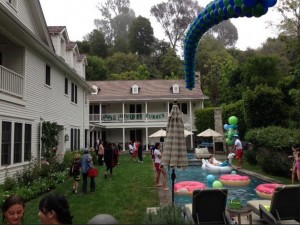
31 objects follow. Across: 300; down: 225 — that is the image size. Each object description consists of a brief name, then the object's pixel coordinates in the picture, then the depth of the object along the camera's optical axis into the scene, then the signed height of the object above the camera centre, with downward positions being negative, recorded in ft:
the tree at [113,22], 217.43 +99.06
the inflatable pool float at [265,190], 26.88 -6.02
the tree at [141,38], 176.78 +69.89
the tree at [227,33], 218.86 +88.83
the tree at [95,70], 143.73 +39.01
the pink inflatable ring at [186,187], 29.25 -5.95
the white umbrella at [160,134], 66.87 +0.71
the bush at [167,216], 13.47 -4.40
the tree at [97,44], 172.95 +64.29
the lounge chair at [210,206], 16.75 -4.70
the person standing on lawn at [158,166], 30.63 -3.74
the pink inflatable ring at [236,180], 34.53 -6.23
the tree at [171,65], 143.70 +41.57
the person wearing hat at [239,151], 47.10 -2.95
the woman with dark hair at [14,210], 9.15 -2.58
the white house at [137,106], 95.48 +12.50
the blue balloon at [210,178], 36.86 -6.24
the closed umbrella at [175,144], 23.41 -0.71
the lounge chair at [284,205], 16.86 -4.77
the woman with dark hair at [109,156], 37.92 -2.90
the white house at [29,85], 29.99 +8.22
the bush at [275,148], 36.01 -2.08
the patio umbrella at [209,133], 67.44 +0.72
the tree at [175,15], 172.16 +84.90
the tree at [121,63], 153.59 +45.27
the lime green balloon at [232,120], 64.80 +3.79
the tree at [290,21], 63.04 +29.02
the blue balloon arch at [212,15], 13.11 +7.14
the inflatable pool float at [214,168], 46.19 -6.04
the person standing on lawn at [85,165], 29.09 -3.11
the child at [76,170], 28.97 -3.63
